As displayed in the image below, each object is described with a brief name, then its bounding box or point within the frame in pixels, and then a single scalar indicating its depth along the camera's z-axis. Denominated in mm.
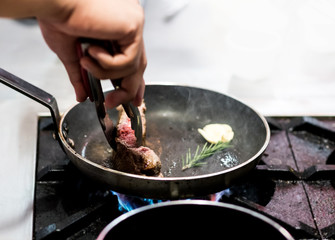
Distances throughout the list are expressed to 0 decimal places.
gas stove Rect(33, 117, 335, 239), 892
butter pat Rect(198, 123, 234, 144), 1184
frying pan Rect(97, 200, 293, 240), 583
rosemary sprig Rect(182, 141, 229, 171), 1085
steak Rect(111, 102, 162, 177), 946
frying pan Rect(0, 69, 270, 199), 864
